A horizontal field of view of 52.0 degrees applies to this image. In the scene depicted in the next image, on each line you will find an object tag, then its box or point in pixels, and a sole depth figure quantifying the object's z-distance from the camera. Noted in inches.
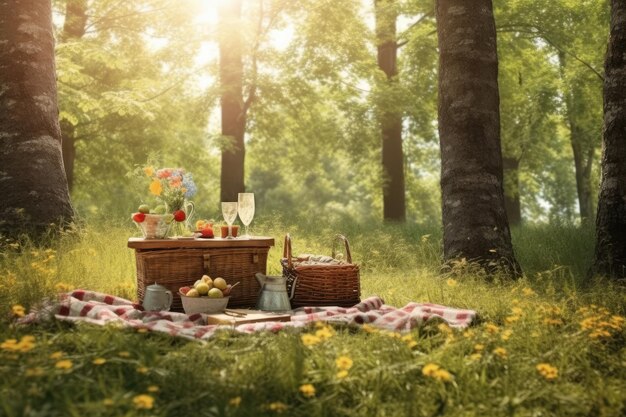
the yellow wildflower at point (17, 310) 154.6
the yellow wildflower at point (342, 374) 124.7
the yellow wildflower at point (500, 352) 138.3
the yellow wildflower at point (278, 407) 114.8
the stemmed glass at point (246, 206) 229.6
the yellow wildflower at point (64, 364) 118.3
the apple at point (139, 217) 214.8
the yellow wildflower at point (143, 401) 105.0
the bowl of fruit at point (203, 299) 201.2
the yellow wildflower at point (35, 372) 116.0
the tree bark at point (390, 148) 587.5
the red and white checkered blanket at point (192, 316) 166.9
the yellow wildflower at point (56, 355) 125.1
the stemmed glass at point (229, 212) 231.6
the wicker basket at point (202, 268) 213.8
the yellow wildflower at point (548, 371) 129.2
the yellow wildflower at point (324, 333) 142.3
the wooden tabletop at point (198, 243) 211.3
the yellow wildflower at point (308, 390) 119.7
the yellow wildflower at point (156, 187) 221.6
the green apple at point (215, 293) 201.5
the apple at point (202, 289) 201.9
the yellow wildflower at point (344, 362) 126.0
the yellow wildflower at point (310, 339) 137.3
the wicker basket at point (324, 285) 221.9
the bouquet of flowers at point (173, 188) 226.5
